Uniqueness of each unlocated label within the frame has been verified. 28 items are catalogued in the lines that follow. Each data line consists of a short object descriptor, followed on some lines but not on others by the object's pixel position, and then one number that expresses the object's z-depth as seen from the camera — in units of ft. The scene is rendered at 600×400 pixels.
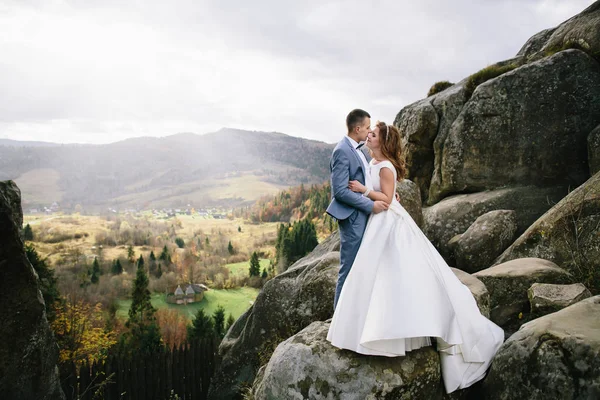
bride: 14.76
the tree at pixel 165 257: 313.94
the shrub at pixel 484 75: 43.73
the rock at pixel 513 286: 22.38
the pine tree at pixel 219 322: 127.34
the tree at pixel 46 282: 86.22
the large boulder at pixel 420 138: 45.98
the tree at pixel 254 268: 287.89
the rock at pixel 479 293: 19.56
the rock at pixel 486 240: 33.78
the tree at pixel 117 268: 284.00
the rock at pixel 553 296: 19.58
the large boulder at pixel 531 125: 37.17
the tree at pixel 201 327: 116.47
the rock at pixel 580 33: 38.12
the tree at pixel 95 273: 238.07
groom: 17.10
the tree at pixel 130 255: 325.81
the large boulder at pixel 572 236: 25.21
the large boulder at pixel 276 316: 26.61
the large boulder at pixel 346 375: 14.53
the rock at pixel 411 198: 35.76
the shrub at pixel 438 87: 51.12
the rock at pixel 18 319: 24.71
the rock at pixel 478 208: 36.83
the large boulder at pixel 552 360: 13.15
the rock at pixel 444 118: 44.50
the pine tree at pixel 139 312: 118.62
